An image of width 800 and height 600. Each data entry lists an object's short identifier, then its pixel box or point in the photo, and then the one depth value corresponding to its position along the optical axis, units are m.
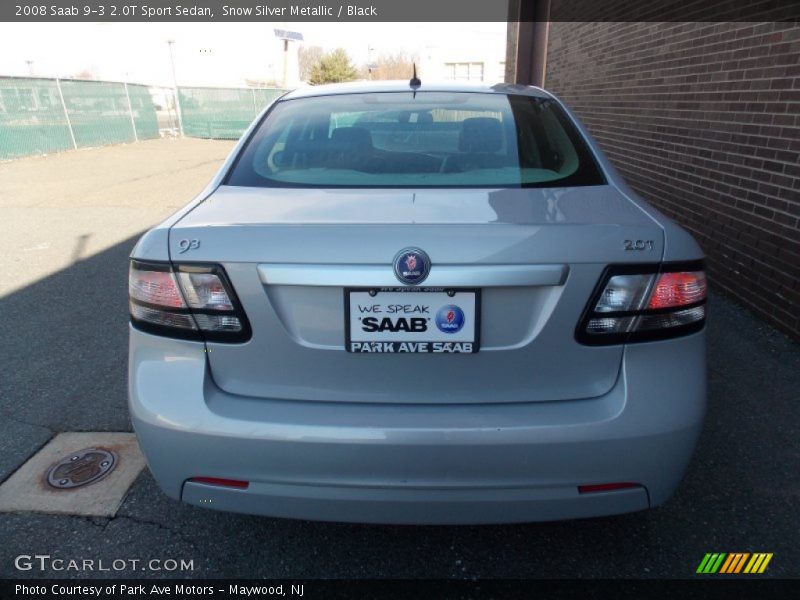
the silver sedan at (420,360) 1.60
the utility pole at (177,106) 22.88
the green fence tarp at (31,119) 14.21
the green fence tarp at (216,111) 23.42
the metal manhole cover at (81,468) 2.52
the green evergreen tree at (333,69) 47.44
